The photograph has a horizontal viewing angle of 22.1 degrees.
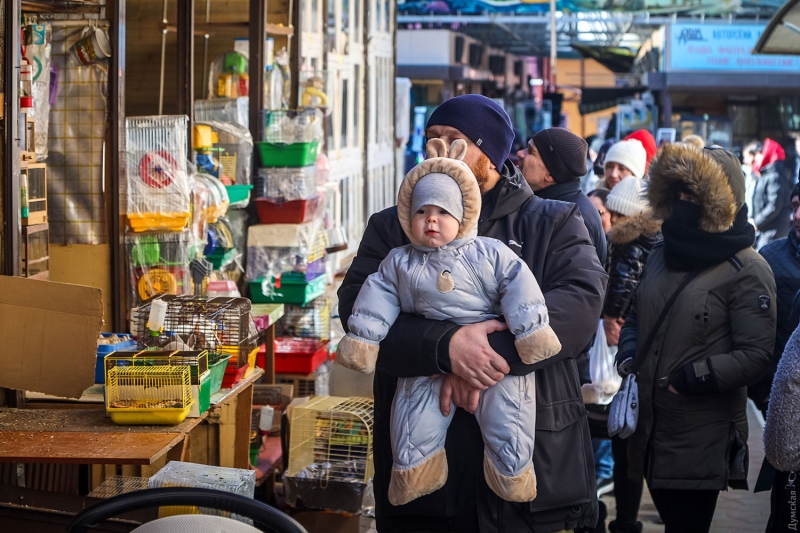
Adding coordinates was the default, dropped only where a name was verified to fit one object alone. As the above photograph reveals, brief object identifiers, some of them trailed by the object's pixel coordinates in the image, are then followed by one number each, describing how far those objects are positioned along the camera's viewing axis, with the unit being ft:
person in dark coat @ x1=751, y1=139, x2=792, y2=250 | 76.49
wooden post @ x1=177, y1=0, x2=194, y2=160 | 36.53
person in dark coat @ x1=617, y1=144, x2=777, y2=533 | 24.90
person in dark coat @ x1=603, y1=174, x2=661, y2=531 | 32.10
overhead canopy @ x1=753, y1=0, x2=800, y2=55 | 44.32
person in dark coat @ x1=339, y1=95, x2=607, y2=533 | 16.64
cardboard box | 23.53
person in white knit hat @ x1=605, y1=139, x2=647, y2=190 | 41.81
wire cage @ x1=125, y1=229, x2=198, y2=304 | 31.89
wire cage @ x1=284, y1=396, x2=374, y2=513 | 32.75
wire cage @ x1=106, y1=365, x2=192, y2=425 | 22.54
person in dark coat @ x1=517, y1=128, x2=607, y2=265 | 29.38
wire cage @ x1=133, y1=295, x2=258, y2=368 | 27.60
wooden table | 20.54
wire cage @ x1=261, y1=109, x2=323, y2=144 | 43.37
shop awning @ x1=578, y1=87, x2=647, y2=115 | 133.30
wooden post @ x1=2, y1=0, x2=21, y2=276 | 24.55
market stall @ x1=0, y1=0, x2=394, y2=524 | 23.42
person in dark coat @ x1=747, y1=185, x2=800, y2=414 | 28.08
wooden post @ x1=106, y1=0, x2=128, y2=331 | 30.36
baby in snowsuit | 16.50
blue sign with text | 108.48
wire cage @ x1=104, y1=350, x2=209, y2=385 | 23.00
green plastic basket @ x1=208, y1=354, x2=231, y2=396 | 25.19
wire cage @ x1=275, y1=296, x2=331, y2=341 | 44.85
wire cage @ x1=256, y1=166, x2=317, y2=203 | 42.14
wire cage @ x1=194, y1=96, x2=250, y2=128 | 42.79
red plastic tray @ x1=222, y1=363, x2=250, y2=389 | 26.90
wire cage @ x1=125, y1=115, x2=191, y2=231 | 31.64
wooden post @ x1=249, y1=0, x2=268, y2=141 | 42.29
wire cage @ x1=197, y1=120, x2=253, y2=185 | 40.68
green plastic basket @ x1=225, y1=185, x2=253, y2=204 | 39.02
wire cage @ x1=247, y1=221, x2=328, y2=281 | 42.29
